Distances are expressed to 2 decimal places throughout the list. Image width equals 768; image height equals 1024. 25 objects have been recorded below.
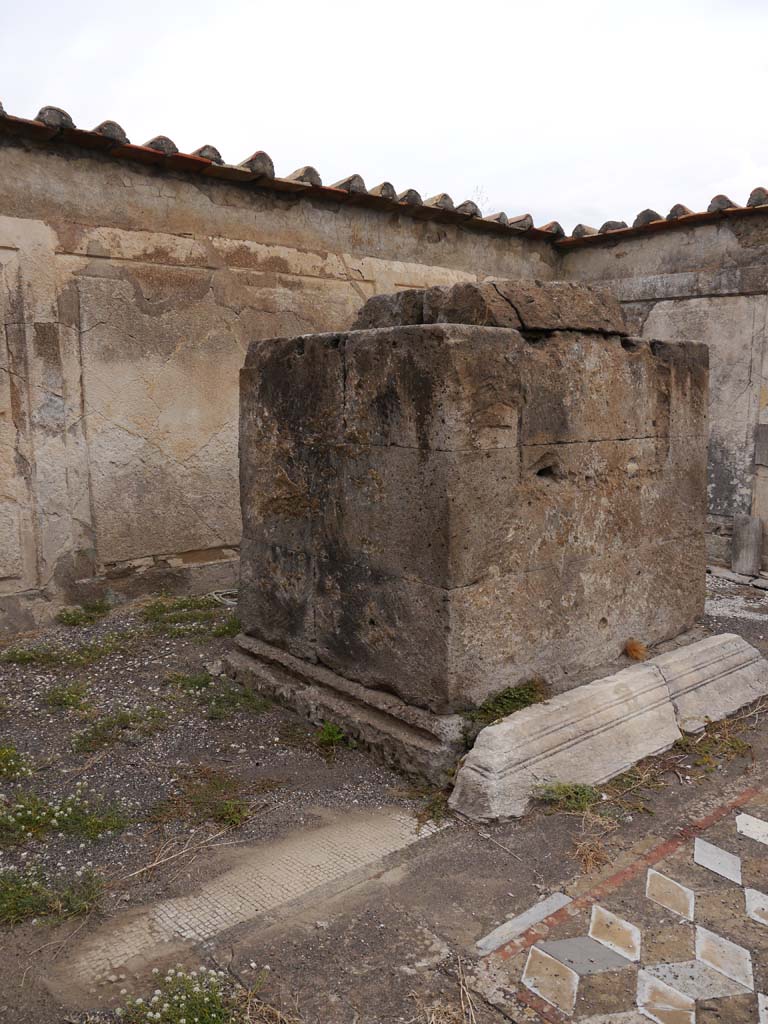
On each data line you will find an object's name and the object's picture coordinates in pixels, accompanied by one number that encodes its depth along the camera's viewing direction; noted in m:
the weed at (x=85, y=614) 5.09
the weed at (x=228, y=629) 4.81
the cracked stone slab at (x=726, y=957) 2.07
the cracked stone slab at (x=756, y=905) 2.31
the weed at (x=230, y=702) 3.76
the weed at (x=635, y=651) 3.80
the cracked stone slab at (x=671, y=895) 2.35
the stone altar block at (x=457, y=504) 3.10
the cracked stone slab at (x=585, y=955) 2.10
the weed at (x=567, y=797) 2.90
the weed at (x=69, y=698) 3.88
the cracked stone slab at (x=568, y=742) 2.87
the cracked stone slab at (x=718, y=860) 2.54
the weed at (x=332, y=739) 3.40
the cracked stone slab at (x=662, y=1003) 1.93
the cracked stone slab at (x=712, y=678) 3.60
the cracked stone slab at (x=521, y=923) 2.20
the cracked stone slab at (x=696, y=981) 2.01
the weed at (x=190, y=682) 4.08
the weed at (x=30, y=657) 4.43
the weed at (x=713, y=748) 3.29
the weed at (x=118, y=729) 3.46
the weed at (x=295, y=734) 3.49
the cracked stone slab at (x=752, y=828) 2.75
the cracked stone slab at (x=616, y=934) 2.17
